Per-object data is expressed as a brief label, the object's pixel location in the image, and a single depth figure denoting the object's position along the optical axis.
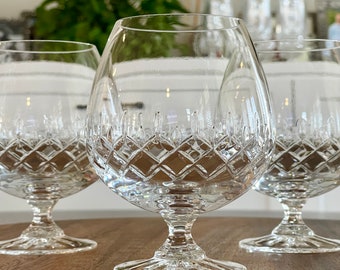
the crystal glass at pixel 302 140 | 0.67
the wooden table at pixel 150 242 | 0.61
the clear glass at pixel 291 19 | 2.18
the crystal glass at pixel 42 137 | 0.68
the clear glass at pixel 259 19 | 2.16
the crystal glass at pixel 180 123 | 0.56
